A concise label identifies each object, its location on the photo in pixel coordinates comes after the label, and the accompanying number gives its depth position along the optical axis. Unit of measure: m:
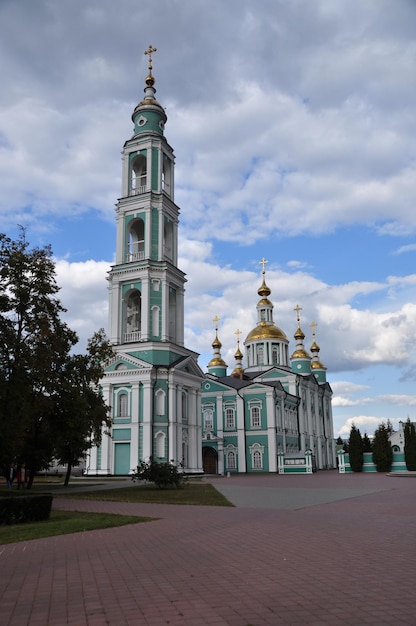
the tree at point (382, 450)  45.72
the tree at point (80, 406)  23.19
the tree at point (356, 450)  47.31
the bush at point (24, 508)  12.09
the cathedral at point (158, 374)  38.50
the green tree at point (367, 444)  49.94
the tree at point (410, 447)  43.34
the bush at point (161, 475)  25.83
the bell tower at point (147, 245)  40.53
